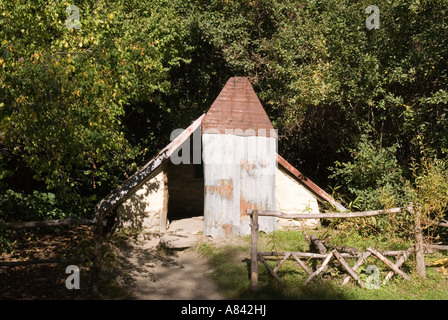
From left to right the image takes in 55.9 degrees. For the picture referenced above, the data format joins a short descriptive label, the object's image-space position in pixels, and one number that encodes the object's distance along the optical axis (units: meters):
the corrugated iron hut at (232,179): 10.23
